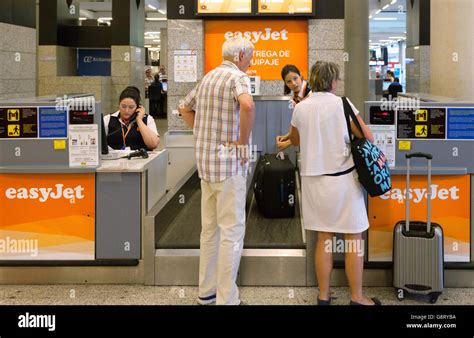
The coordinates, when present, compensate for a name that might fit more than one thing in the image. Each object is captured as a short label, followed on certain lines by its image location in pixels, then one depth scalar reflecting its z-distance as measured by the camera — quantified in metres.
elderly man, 3.99
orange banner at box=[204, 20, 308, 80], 9.27
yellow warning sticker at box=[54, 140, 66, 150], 4.75
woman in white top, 4.04
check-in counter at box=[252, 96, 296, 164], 8.77
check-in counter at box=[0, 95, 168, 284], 4.73
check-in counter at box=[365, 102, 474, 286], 4.68
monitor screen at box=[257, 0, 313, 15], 9.03
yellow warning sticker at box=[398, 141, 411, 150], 4.71
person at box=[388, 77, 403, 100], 20.93
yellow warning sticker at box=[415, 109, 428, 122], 4.70
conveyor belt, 4.93
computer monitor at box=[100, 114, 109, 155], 5.03
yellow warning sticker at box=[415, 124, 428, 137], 4.71
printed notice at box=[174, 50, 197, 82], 9.28
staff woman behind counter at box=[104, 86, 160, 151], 5.64
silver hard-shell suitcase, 4.30
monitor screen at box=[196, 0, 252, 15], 9.06
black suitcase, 5.83
